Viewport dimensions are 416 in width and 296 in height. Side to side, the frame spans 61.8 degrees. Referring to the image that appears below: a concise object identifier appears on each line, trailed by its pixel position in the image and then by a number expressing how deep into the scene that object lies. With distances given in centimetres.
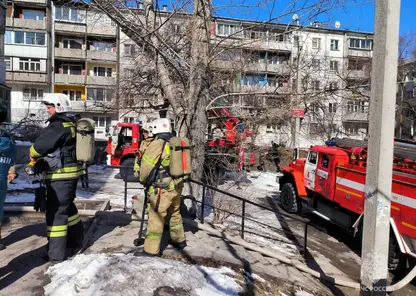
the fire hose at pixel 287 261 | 503
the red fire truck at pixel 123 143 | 1398
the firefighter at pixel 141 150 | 464
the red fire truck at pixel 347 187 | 599
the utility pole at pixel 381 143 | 344
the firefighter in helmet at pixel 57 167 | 372
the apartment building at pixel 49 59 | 3650
